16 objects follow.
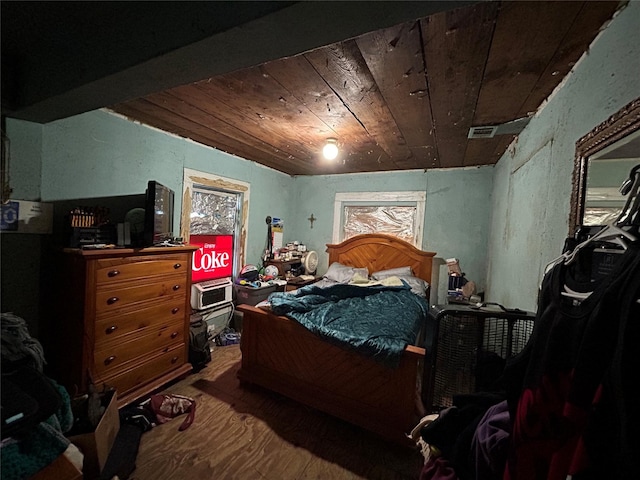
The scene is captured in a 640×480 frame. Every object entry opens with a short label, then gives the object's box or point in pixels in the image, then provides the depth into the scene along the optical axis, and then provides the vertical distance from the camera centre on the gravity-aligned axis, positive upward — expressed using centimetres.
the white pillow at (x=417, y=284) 310 -61
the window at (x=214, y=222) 286 +2
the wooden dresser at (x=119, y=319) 166 -73
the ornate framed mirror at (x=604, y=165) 82 +30
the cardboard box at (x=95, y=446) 131 -121
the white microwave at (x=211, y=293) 286 -82
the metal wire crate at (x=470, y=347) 131 -59
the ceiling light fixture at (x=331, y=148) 246 +81
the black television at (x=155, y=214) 188 +5
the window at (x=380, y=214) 360 +29
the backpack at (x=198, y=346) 244 -120
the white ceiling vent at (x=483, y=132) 203 +90
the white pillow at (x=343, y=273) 353 -58
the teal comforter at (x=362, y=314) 172 -70
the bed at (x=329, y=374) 167 -107
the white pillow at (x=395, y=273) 341 -51
